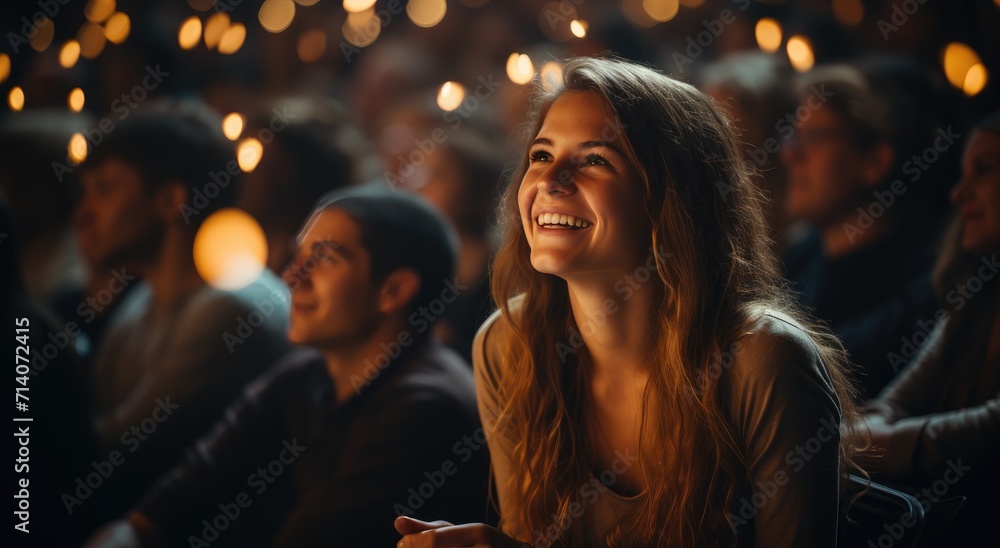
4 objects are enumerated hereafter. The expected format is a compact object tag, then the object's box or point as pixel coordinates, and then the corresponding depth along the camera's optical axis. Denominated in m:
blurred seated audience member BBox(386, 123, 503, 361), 3.98
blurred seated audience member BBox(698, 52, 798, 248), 3.54
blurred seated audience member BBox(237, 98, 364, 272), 3.74
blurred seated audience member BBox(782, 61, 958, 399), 3.15
